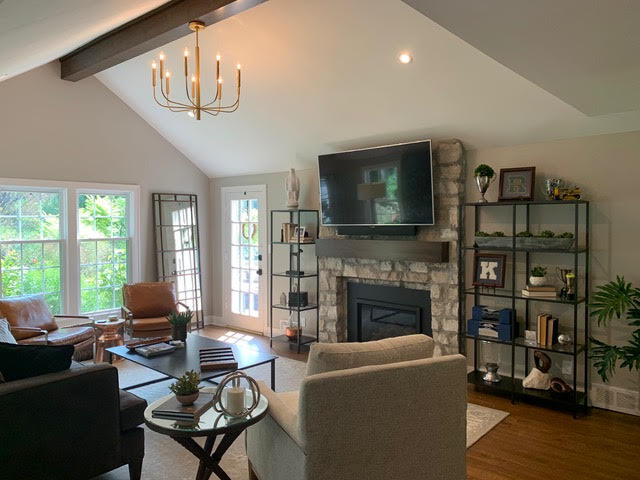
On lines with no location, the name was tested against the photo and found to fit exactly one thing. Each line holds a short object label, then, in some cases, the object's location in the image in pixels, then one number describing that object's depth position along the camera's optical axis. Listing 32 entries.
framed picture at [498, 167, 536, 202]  4.30
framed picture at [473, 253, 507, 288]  4.43
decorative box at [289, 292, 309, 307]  5.87
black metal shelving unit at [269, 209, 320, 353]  5.92
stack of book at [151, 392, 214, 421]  2.47
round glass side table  2.34
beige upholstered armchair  2.25
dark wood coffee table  3.67
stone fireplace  4.79
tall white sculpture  5.96
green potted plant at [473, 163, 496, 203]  4.40
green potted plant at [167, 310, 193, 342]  4.41
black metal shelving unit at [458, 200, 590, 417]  4.00
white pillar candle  2.49
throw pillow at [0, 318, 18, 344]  3.78
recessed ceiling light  3.95
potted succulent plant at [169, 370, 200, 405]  2.60
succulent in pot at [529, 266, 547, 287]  4.18
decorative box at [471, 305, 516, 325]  4.36
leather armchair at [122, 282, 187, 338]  5.38
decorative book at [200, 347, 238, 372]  3.72
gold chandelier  3.57
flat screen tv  4.84
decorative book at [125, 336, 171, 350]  4.25
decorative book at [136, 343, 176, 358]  4.04
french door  6.77
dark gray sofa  2.48
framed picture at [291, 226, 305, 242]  6.02
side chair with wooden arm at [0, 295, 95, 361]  4.65
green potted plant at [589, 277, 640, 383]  3.58
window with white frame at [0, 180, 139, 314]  5.51
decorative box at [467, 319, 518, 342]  4.34
